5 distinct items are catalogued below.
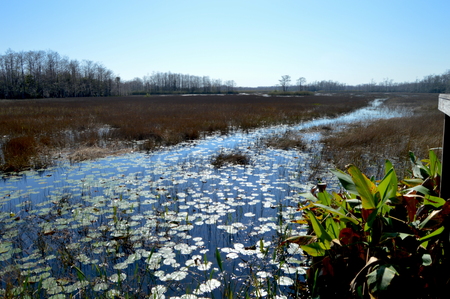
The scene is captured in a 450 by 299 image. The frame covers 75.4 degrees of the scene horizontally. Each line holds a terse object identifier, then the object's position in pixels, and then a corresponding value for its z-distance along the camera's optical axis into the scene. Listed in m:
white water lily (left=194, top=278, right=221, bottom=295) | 3.08
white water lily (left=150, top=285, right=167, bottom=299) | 2.98
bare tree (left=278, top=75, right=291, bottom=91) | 137.00
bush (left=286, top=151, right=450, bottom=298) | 2.20
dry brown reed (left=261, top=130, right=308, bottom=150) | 11.73
